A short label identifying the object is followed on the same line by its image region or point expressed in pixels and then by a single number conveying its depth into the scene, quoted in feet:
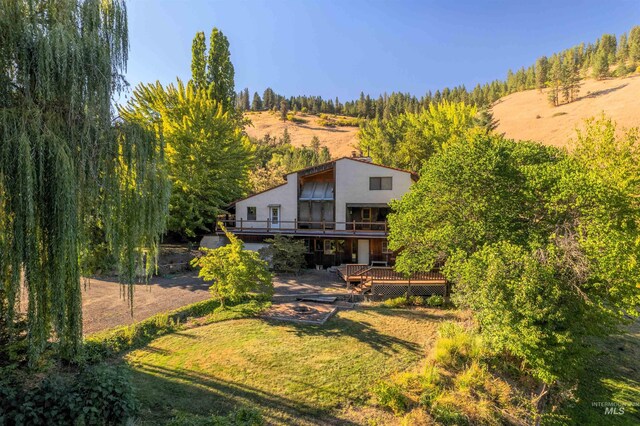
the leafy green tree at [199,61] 102.42
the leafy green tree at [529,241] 29.96
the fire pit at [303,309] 48.08
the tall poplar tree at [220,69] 104.53
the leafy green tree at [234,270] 45.70
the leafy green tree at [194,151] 81.41
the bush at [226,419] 21.75
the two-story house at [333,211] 76.02
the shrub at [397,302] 52.29
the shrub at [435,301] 52.19
